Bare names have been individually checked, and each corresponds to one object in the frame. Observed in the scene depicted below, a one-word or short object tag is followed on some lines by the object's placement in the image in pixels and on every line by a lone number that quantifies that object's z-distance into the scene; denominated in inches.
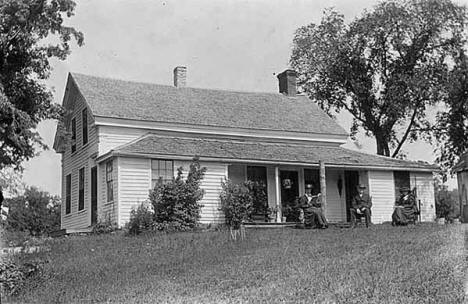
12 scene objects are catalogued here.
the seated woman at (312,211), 989.8
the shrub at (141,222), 988.6
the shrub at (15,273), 574.6
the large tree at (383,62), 1738.4
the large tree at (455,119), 1702.3
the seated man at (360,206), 1013.8
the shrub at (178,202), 1017.7
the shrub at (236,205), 1090.1
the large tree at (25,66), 1044.5
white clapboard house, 1103.6
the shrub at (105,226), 1050.7
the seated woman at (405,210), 979.9
